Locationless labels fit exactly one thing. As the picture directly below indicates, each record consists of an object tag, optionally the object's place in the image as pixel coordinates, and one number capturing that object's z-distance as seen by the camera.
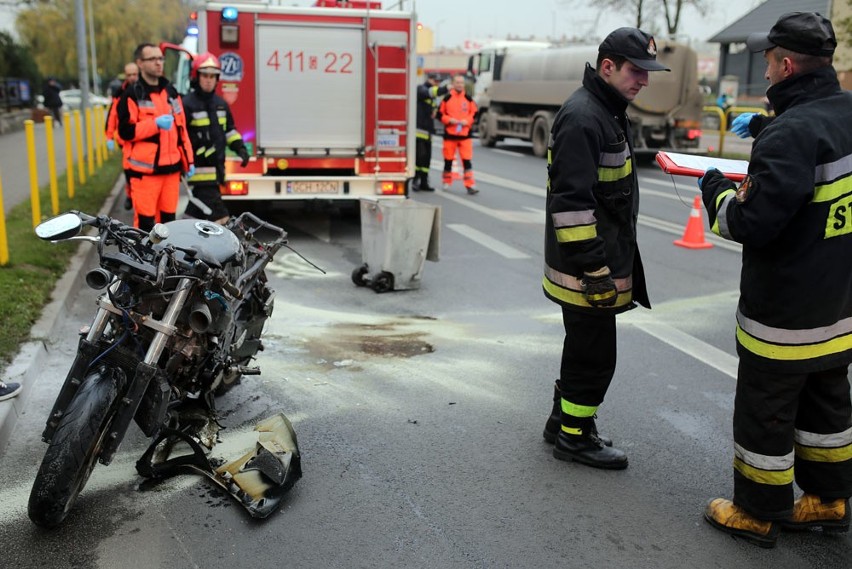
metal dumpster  7.69
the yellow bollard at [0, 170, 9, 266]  7.22
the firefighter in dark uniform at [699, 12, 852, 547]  3.20
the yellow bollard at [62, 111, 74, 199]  12.11
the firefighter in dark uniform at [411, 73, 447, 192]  14.91
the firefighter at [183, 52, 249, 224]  8.41
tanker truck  19.81
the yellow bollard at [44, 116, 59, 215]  9.92
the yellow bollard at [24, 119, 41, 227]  8.80
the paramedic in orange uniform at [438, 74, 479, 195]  14.88
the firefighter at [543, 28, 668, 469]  3.85
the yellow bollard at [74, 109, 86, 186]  13.83
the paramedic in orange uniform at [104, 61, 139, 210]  7.45
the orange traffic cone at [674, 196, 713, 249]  10.43
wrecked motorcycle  3.40
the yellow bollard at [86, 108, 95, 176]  15.54
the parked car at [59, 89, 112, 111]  46.62
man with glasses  7.12
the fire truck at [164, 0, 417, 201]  10.10
